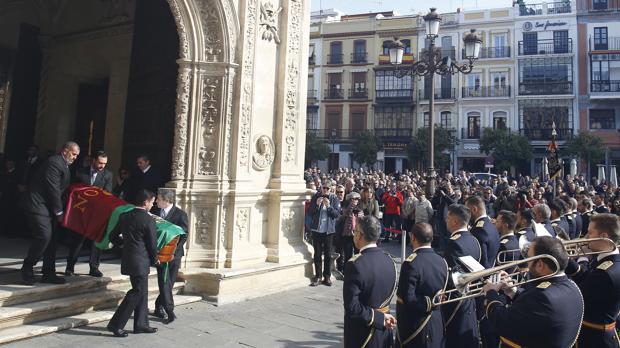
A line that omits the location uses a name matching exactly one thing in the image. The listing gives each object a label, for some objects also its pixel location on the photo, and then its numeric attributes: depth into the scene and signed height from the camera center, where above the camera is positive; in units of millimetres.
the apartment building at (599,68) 37594 +11974
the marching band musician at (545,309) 2926 -578
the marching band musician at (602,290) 3678 -556
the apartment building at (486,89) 40562 +10776
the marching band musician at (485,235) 5320 -229
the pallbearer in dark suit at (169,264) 5949 -752
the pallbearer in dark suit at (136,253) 5352 -555
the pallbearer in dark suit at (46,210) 5793 -114
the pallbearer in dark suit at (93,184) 6520 +272
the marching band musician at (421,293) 3828 -646
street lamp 12672 +4333
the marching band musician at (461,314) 4527 -955
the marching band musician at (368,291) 3648 -630
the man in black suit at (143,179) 7336 +383
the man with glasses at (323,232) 8492 -415
